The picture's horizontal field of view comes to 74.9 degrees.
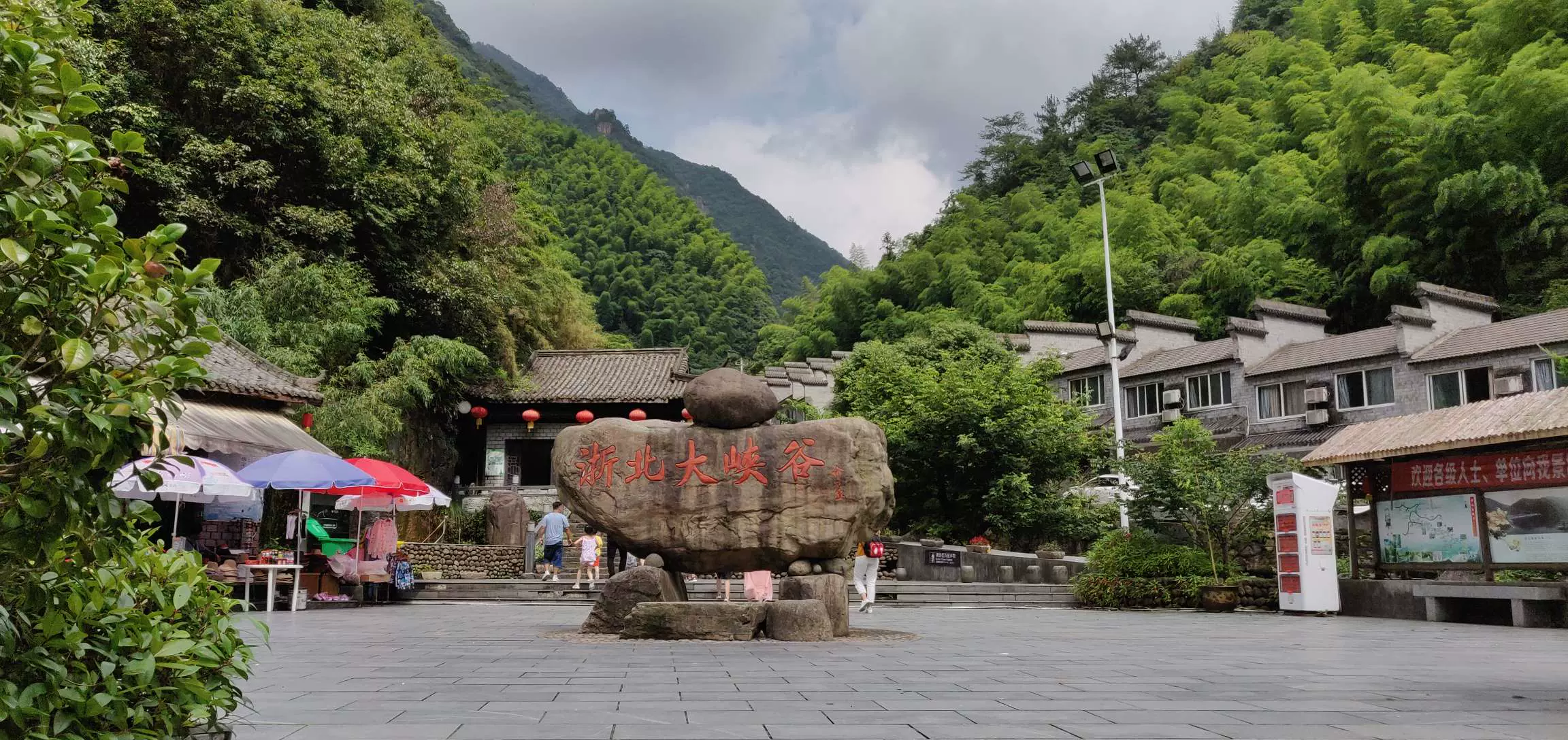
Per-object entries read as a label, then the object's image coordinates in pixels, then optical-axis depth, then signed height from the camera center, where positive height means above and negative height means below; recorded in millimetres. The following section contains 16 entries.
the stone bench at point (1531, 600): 11172 -946
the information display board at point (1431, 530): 11992 -200
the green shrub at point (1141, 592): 14781 -1133
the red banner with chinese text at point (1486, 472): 11062 +474
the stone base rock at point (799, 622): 9430 -978
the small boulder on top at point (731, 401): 10195 +1131
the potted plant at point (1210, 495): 14867 +274
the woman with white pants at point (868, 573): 13492 -776
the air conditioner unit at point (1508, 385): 20922 +2628
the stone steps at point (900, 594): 16750 -1299
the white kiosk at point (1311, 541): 13086 -347
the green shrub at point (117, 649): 3029 -420
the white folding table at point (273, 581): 13148 -833
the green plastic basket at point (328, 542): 15680 -392
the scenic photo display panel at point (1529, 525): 11055 -134
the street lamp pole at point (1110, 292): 21211 +4926
